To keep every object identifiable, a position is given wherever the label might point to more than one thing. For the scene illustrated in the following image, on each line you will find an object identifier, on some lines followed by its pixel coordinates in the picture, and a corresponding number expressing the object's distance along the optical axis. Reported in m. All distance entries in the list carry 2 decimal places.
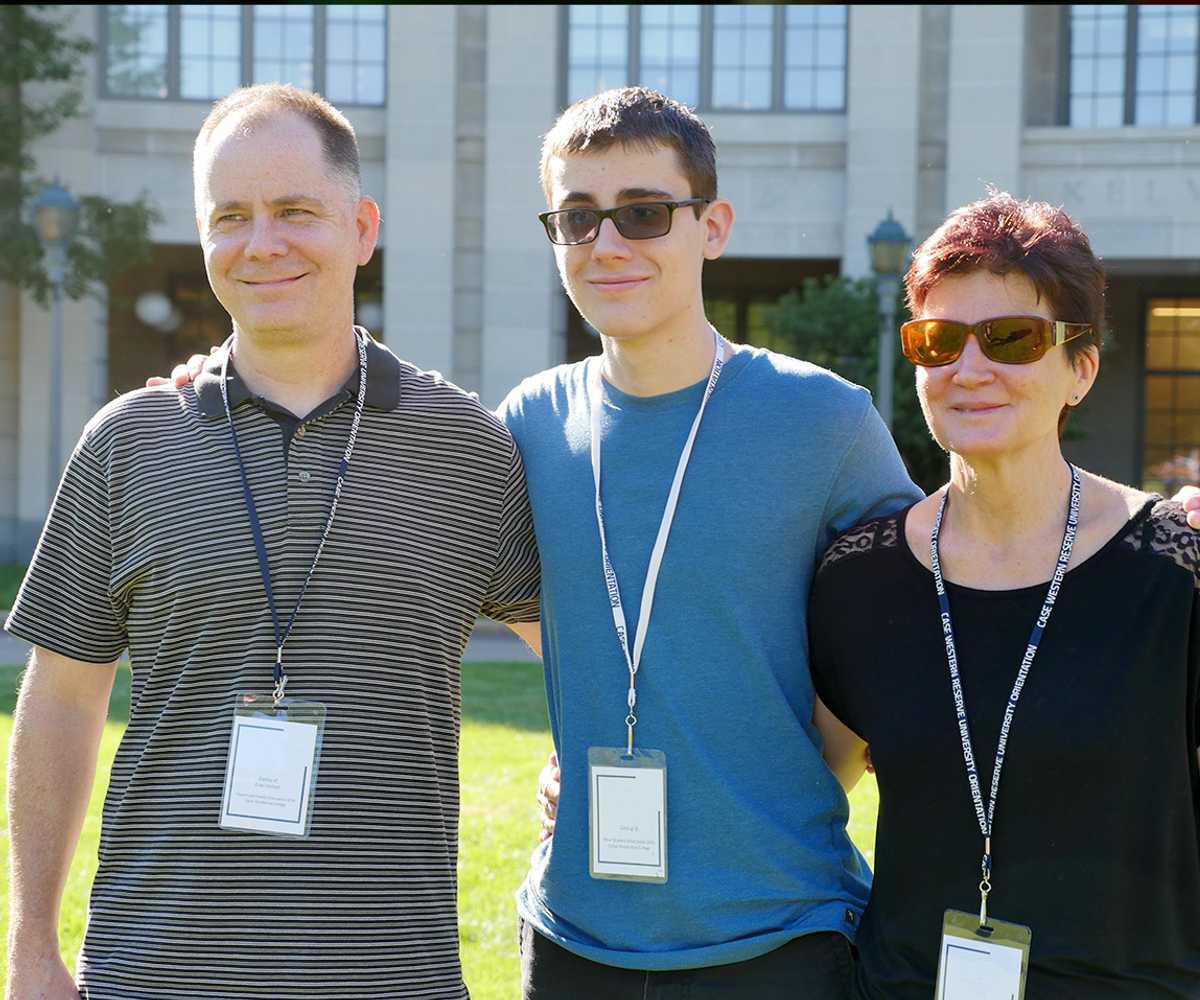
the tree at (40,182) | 20.06
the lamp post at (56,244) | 17.00
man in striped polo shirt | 2.88
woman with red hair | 2.68
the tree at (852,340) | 17.83
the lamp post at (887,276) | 15.39
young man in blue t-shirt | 2.99
